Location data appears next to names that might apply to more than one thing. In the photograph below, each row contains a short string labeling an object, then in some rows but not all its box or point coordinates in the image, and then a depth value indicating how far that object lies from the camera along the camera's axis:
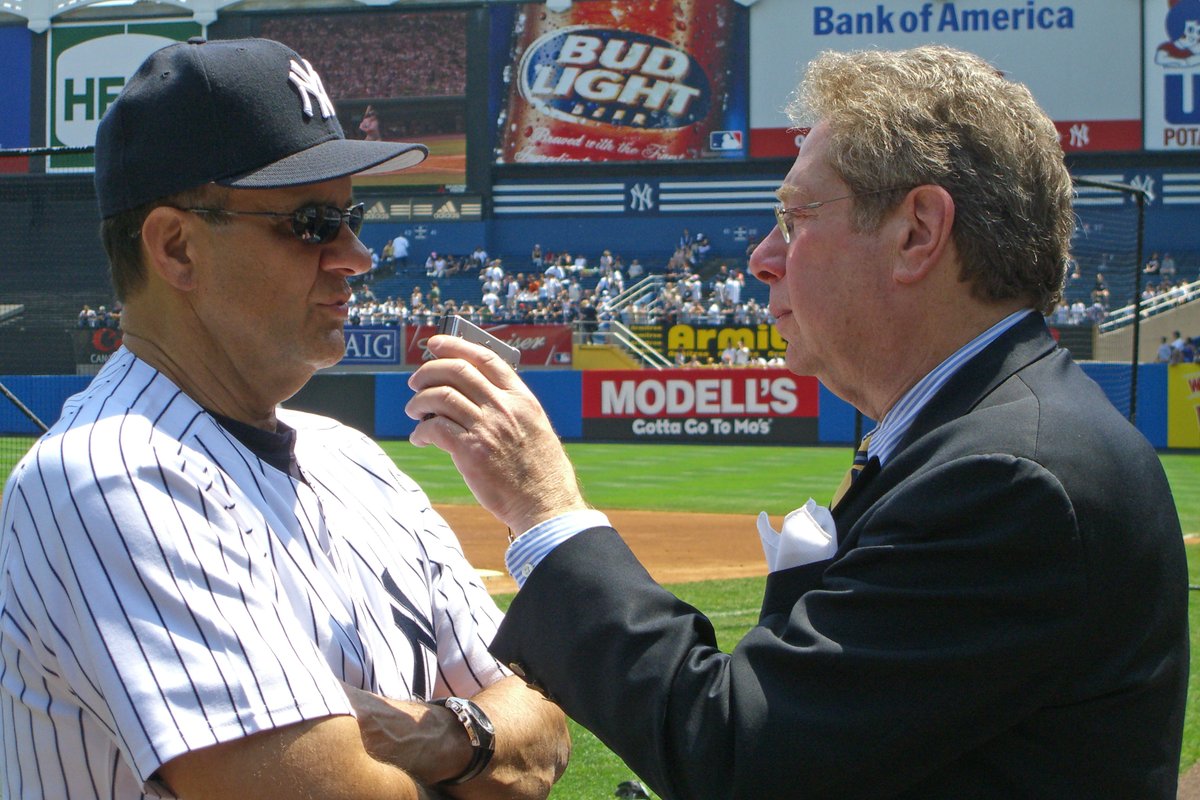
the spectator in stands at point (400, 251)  41.56
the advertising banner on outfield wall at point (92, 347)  14.67
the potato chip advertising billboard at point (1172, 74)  38.69
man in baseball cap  1.70
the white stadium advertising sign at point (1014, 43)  39.19
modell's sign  26.33
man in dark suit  1.65
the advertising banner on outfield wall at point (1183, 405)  24.73
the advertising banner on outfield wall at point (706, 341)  30.41
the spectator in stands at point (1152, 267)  35.41
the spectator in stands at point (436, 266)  40.91
